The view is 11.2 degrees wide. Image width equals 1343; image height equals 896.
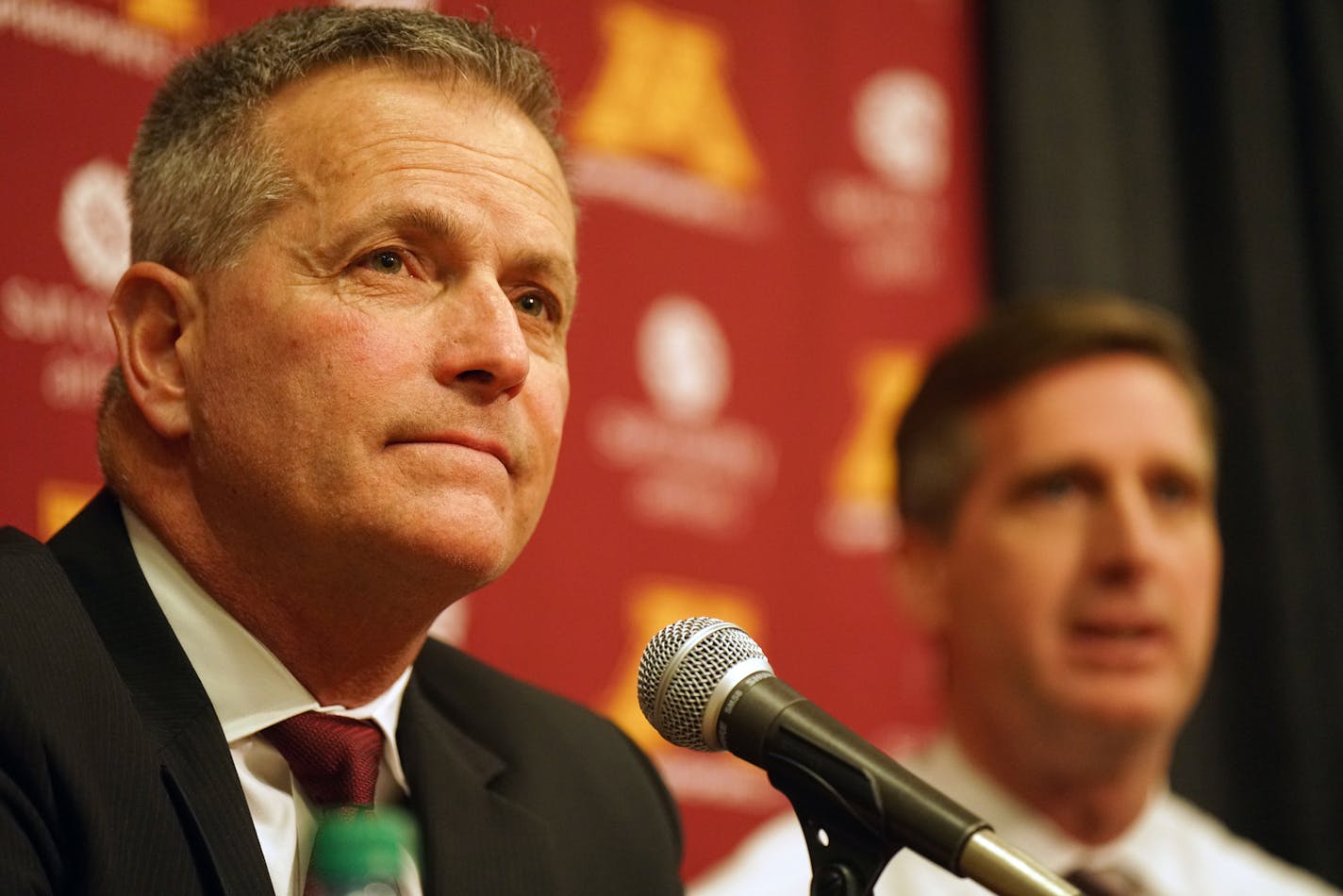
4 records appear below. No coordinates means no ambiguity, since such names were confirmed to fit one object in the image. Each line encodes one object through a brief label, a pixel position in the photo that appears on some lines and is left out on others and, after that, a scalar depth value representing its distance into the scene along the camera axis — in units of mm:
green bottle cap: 2605
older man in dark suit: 2778
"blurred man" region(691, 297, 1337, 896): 3275
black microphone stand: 2716
